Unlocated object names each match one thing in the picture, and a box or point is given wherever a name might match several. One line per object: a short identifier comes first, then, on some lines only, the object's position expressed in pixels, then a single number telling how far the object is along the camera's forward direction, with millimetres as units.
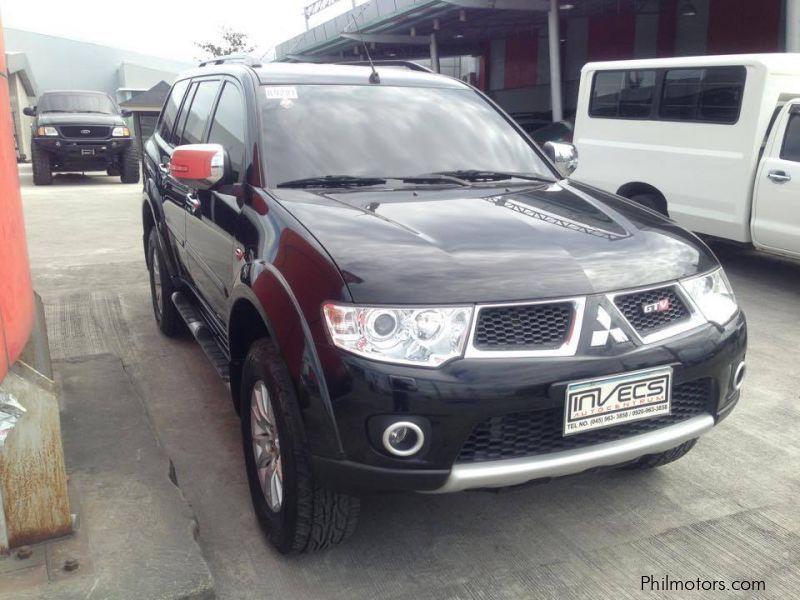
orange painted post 2350
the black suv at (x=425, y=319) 2305
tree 54969
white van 6703
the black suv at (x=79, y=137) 15547
